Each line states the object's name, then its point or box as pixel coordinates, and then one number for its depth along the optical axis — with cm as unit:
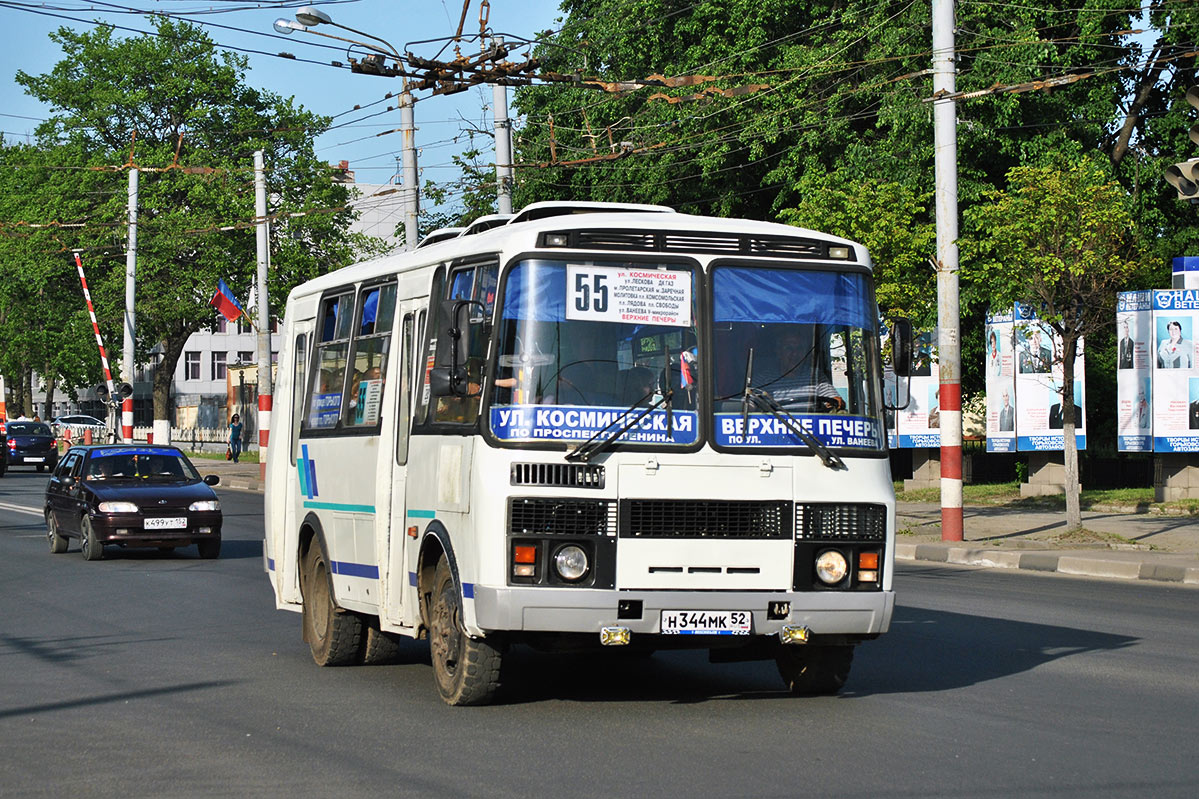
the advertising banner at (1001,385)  3122
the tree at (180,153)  6131
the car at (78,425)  7544
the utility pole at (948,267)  2250
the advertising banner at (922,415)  3425
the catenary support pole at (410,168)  3247
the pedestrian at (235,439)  6019
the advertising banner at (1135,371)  2800
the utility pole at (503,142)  2931
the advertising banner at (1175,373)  2747
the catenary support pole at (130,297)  4944
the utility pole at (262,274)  4131
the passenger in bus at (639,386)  909
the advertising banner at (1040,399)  3014
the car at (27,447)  5653
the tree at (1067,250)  2309
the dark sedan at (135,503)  2175
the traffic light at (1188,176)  1495
